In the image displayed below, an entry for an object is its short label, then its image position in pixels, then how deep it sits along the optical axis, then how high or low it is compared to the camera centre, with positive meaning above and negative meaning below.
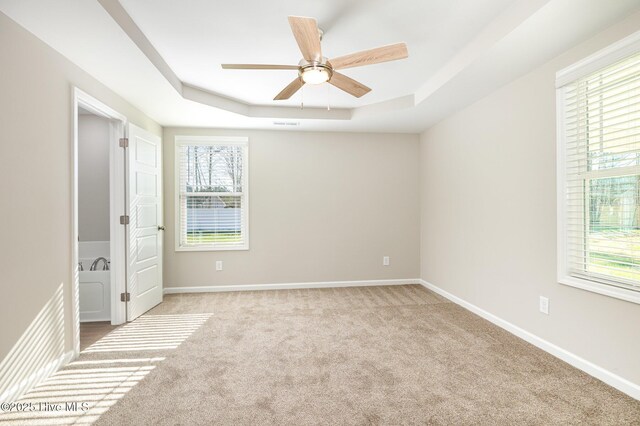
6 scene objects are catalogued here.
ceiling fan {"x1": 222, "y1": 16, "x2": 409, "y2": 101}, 1.89 +0.99
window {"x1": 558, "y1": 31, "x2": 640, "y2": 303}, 2.14 +0.26
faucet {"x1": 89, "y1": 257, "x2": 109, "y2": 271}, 3.85 -0.63
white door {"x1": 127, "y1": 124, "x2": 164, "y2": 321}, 3.60 -0.14
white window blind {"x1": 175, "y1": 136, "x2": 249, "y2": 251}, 4.79 +0.25
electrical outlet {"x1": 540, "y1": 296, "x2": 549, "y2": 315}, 2.73 -0.78
